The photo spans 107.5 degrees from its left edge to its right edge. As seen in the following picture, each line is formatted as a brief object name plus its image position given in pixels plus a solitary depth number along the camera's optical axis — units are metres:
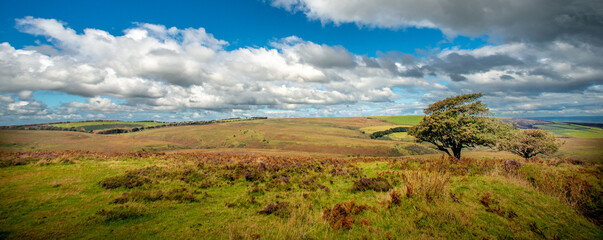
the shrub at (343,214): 6.87
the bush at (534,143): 26.59
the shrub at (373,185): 10.45
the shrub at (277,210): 8.23
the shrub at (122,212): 7.44
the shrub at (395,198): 7.91
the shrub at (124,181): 11.21
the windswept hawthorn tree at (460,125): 22.23
